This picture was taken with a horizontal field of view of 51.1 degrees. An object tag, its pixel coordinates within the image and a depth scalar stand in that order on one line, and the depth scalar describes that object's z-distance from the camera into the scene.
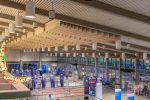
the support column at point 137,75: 15.08
